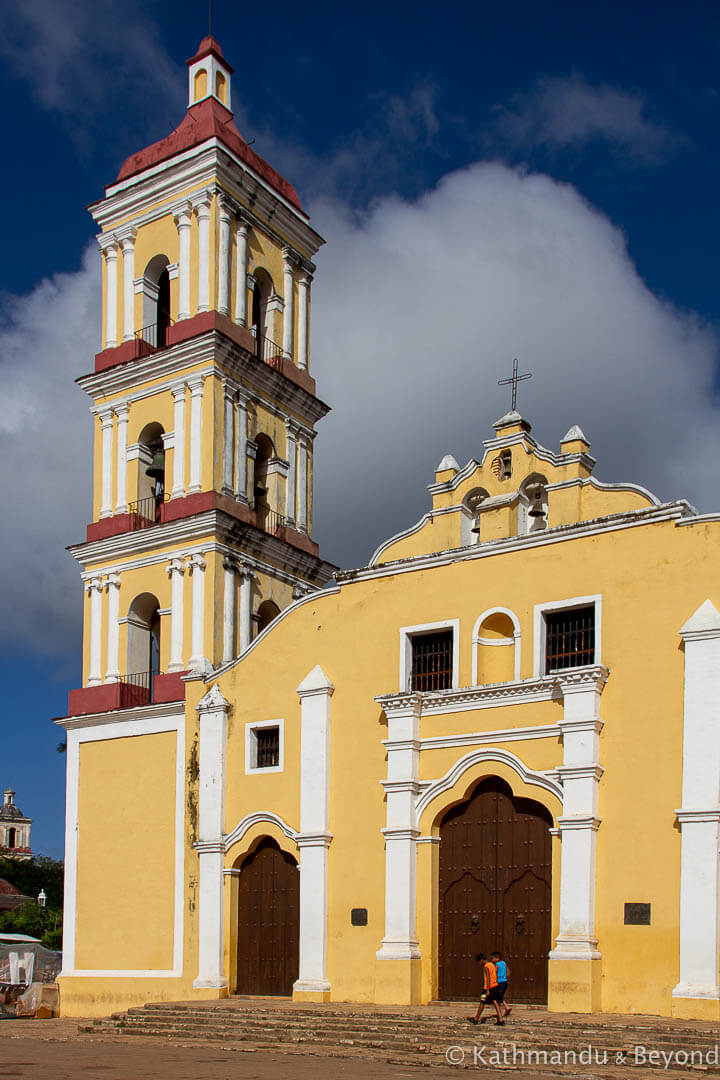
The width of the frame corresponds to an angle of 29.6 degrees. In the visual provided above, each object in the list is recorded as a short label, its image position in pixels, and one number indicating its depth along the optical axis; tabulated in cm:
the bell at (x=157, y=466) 2653
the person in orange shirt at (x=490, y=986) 1714
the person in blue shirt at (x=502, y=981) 1720
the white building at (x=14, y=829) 9550
